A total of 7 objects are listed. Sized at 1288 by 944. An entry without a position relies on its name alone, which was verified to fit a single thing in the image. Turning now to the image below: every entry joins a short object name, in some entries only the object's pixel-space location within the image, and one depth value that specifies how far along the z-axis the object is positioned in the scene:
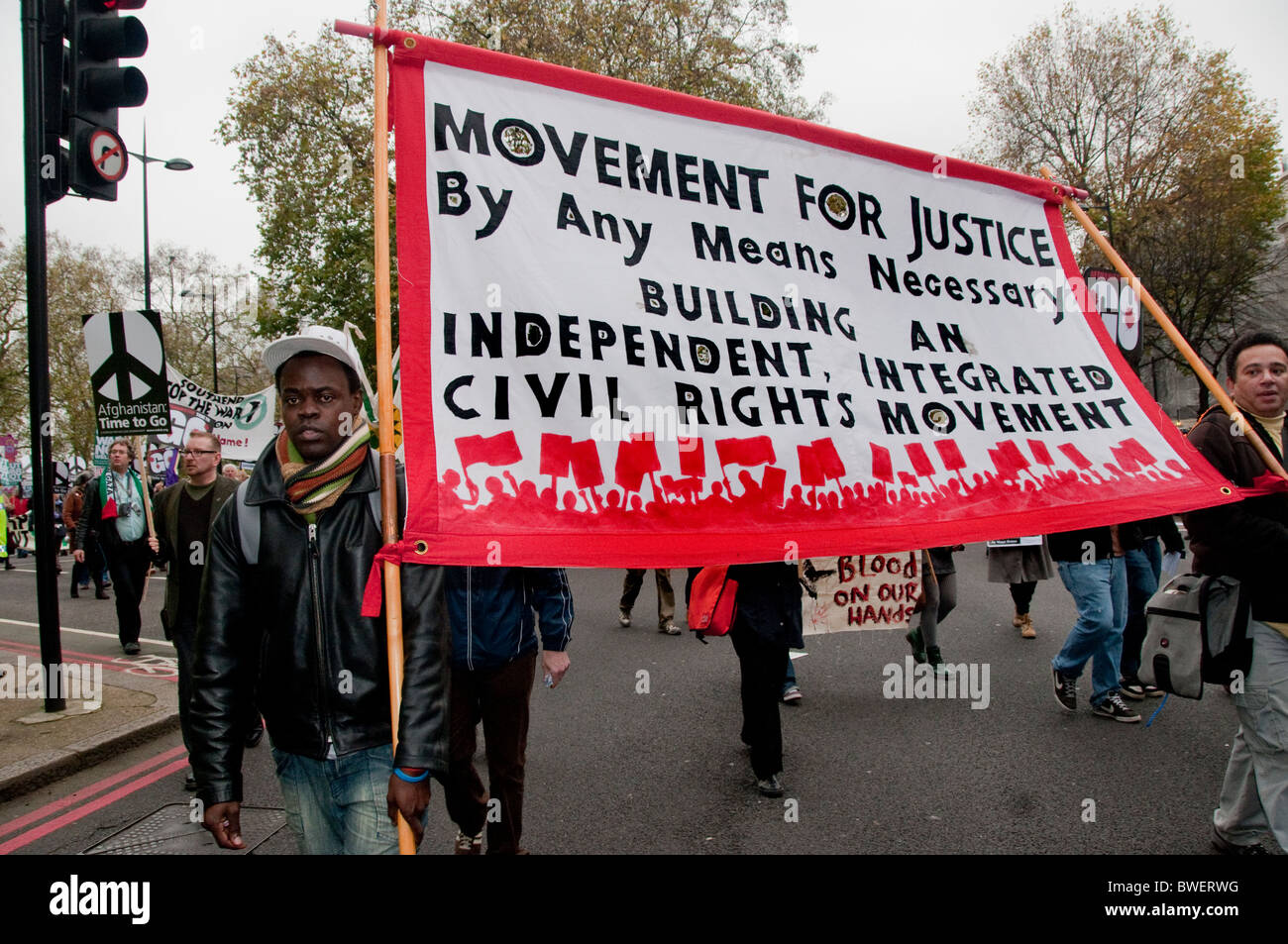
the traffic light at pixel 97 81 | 5.15
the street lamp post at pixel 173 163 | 17.98
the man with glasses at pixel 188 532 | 4.99
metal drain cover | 4.01
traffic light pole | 5.39
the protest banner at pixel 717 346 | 2.28
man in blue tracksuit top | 3.31
